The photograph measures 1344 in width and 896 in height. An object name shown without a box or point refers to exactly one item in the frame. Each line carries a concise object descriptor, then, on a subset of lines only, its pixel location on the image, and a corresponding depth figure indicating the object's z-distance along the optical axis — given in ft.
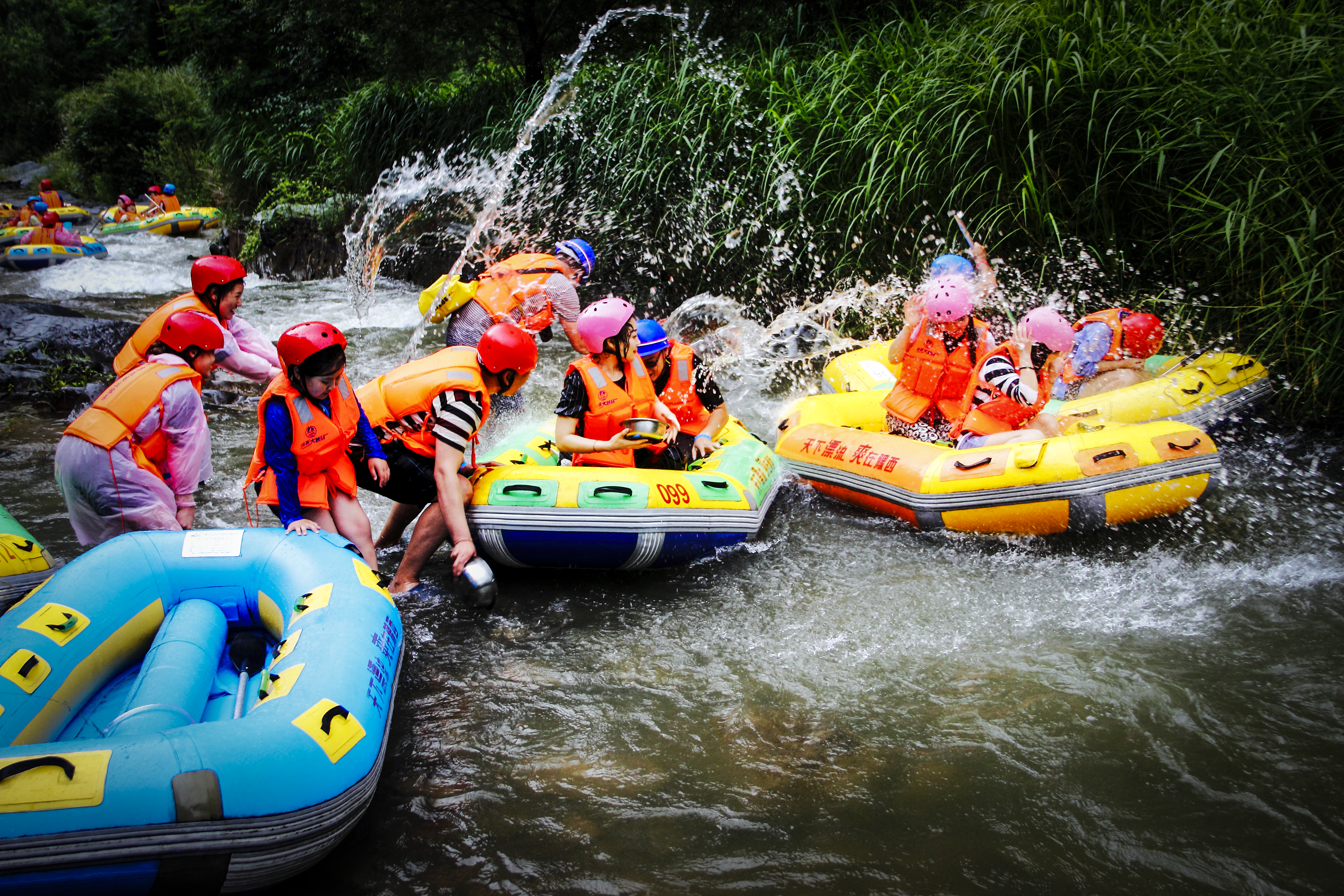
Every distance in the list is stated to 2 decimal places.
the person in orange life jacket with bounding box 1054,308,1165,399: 17.84
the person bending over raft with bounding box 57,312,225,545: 10.97
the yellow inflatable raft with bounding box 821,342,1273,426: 17.15
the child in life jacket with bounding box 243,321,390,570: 10.93
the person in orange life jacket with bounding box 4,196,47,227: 48.08
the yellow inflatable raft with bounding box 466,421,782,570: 12.87
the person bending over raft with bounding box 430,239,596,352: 16.90
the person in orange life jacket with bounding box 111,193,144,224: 52.49
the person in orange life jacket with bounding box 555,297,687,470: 13.46
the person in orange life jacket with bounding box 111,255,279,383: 12.78
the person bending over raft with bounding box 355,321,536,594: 12.03
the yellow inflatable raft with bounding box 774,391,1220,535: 13.94
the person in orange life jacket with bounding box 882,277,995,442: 15.23
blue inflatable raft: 6.64
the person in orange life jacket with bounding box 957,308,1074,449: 14.39
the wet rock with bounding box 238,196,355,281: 38.99
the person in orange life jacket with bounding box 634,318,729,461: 14.47
